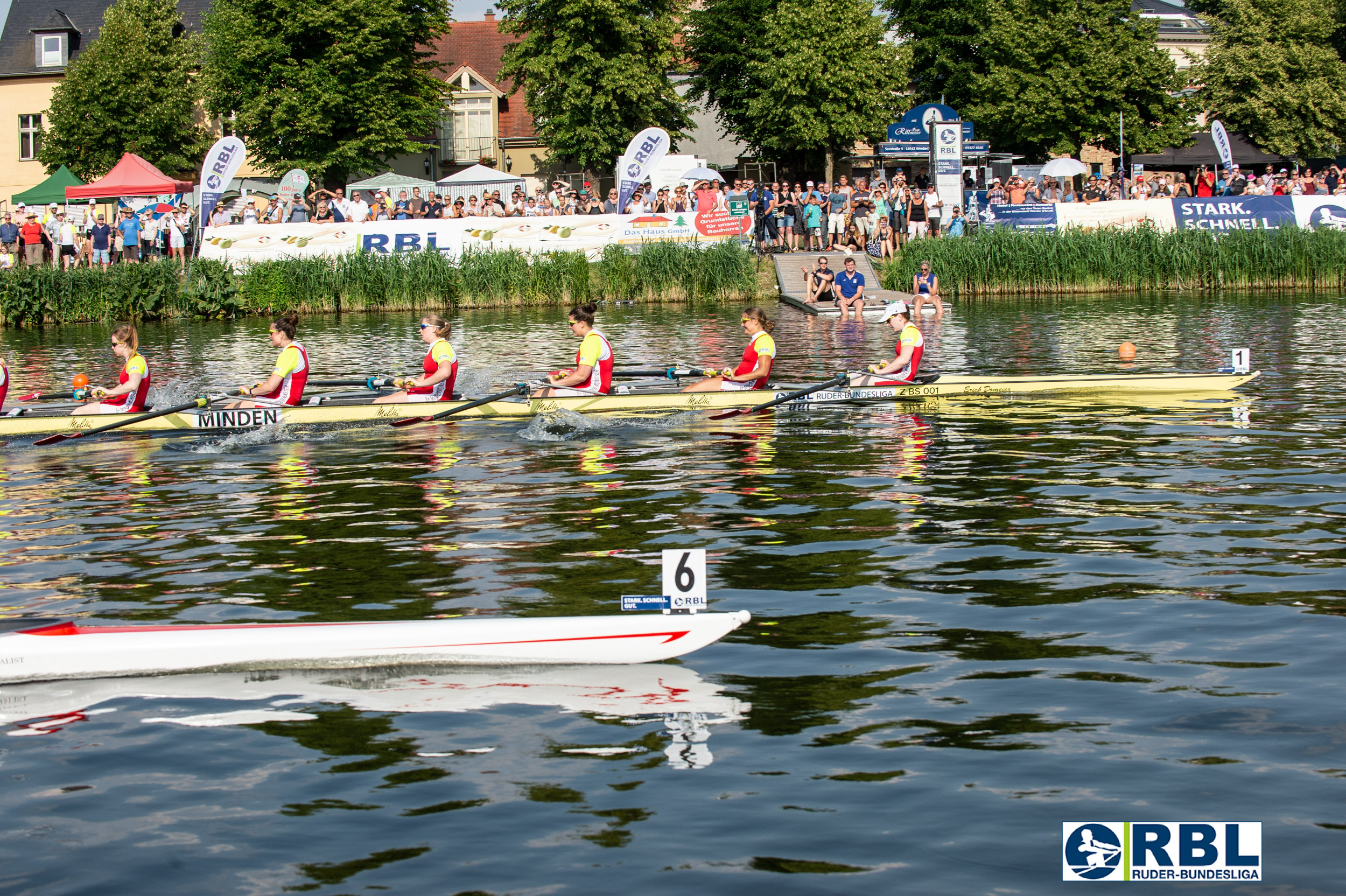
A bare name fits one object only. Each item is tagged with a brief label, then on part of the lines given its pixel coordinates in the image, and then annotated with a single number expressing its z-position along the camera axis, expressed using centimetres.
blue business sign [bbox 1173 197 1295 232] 3117
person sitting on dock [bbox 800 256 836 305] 2897
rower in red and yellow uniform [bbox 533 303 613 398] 1516
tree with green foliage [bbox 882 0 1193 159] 5025
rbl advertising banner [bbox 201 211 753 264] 3198
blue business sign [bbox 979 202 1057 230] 3173
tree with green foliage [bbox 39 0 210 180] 5281
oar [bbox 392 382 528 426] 1519
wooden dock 2866
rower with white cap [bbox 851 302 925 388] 1580
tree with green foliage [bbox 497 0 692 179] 4844
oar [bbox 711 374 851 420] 1524
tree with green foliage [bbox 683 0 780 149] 5288
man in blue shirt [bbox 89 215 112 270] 3338
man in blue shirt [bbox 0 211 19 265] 3397
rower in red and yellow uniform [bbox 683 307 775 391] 1554
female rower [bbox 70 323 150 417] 1500
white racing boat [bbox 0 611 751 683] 699
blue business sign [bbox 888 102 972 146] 3809
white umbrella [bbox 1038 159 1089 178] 3931
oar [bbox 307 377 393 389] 1551
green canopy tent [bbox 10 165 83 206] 3844
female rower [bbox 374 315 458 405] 1509
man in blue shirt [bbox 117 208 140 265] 3369
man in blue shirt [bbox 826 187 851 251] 3472
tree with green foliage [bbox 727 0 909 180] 4962
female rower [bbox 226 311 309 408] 1491
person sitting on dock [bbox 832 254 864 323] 2750
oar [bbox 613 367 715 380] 1559
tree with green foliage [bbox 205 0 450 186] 4659
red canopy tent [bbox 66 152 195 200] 3556
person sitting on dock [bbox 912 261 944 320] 2631
